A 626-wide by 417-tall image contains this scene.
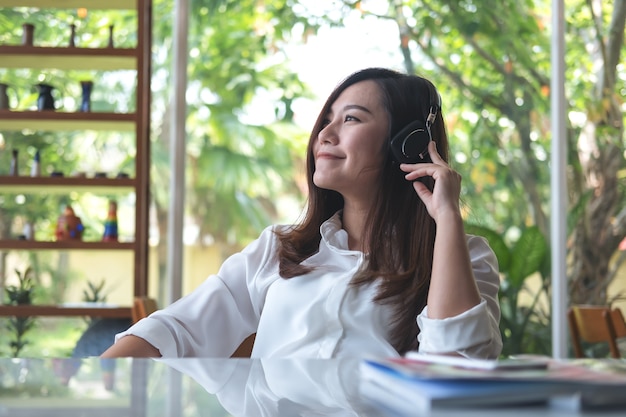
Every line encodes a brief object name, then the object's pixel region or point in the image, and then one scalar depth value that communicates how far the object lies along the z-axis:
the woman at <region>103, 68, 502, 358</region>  1.46
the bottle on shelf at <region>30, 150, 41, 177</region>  3.71
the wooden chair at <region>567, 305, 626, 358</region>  2.77
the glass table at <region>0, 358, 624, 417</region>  0.74
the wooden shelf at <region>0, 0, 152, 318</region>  3.63
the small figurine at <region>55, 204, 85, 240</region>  3.69
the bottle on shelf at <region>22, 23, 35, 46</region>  3.73
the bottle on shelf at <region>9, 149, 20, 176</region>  3.70
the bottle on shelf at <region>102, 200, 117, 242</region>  3.69
